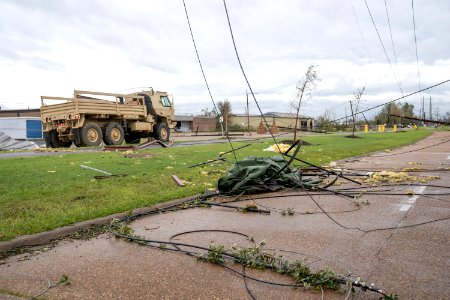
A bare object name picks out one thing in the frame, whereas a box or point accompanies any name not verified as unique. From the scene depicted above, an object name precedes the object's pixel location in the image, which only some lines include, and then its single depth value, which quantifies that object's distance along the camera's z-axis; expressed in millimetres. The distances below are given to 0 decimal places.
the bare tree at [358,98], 45125
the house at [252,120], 83031
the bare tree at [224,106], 71031
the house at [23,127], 44844
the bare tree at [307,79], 30891
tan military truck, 21250
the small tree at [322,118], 70281
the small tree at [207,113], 85238
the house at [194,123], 76756
